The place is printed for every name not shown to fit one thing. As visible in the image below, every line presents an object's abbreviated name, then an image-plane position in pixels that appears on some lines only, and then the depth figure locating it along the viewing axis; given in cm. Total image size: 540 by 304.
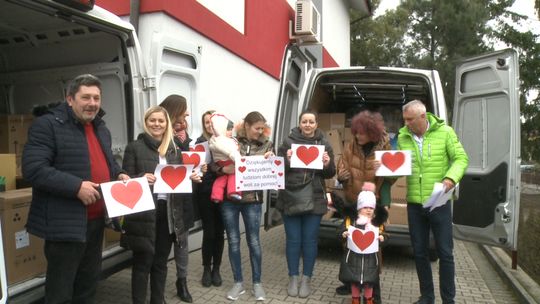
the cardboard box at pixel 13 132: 489
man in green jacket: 395
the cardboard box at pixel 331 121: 746
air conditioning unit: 1079
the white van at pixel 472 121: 445
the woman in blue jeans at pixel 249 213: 442
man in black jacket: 274
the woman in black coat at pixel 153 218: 348
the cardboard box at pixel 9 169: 369
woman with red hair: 423
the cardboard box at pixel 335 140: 718
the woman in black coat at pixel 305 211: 443
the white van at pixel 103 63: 391
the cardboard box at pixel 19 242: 316
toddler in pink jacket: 432
